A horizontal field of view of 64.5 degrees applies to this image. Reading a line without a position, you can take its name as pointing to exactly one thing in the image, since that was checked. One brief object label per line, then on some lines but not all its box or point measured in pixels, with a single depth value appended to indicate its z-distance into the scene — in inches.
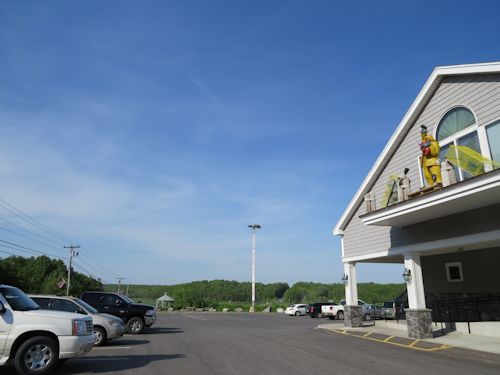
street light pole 2065.6
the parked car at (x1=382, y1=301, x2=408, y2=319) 900.0
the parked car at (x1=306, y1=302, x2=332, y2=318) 1344.7
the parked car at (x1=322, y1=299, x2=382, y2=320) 1066.8
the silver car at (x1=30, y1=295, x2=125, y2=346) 480.4
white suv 312.2
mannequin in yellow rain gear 543.2
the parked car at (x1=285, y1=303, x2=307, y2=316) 1603.1
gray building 504.7
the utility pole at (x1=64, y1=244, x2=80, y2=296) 2292.3
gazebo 2377.8
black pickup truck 679.1
